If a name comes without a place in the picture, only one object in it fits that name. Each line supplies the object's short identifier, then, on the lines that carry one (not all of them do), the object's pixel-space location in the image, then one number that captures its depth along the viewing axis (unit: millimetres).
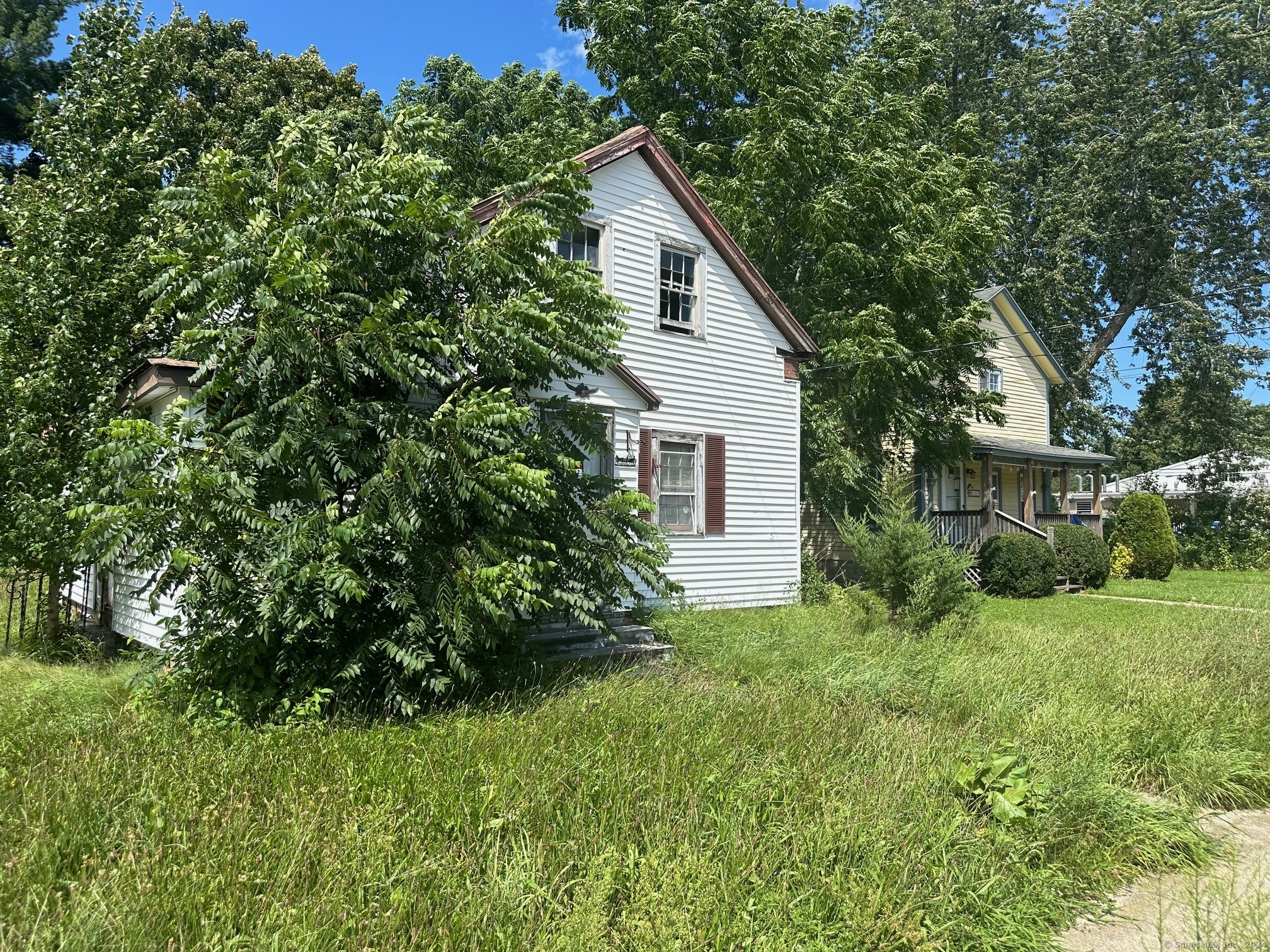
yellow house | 19750
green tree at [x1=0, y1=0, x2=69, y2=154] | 24500
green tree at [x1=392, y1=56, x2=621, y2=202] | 18531
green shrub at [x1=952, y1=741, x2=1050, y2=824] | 4469
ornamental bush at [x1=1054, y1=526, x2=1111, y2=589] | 18812
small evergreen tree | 9672
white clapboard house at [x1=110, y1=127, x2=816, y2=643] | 12195
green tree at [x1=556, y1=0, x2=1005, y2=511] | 16703
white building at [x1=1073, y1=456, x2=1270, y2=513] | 28109
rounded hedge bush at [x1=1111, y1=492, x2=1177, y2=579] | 21516
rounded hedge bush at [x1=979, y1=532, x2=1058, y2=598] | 16984
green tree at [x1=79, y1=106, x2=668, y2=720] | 5742
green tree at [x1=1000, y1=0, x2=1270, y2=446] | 29000
